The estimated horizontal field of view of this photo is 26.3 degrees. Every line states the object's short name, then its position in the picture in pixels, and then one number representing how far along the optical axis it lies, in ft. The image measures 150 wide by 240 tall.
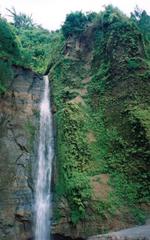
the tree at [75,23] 69.92
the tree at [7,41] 57.27
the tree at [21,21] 107.45
